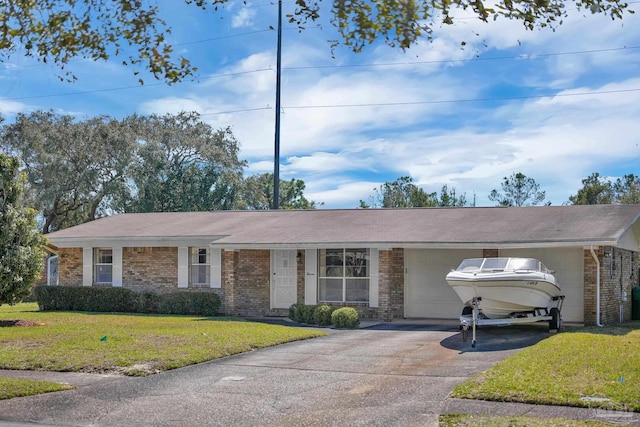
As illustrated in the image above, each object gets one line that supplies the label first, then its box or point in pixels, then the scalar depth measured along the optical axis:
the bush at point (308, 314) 19.39
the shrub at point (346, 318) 18.19
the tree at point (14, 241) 18.50
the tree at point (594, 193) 53.46
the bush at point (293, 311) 19.83
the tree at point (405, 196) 52.97
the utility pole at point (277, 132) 36.71
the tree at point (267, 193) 47.12
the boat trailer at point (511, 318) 15.27
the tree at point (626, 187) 53.39
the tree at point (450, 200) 52.75
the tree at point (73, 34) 8.10
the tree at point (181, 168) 42.97
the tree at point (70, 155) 43.72
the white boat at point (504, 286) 15.49
